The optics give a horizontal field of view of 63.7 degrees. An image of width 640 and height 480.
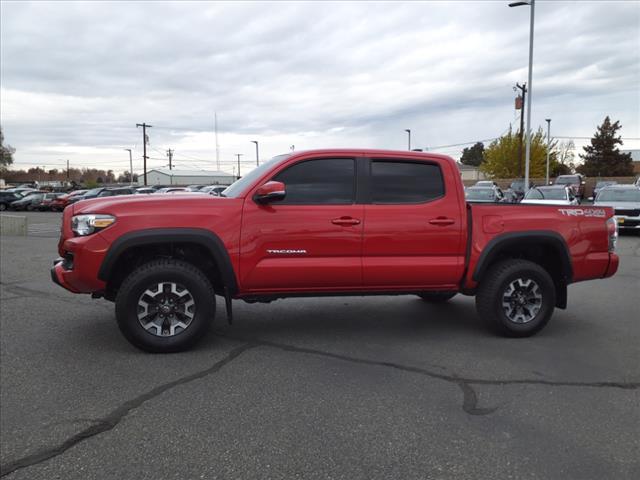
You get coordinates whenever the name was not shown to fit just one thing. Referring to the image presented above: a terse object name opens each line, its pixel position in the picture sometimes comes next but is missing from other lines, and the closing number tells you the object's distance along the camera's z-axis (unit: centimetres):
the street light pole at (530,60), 2130
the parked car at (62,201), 3580
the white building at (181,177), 10431
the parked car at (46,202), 3766
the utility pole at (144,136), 6646
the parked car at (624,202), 1562
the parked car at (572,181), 3508
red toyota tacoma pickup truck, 462
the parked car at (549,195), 1853
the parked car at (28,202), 3694
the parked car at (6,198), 3681
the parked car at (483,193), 2069
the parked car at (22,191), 3847
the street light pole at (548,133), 5416
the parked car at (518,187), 3059
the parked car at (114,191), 3179
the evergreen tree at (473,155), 12275
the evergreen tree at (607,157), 7250
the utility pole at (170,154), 11201
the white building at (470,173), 9484
